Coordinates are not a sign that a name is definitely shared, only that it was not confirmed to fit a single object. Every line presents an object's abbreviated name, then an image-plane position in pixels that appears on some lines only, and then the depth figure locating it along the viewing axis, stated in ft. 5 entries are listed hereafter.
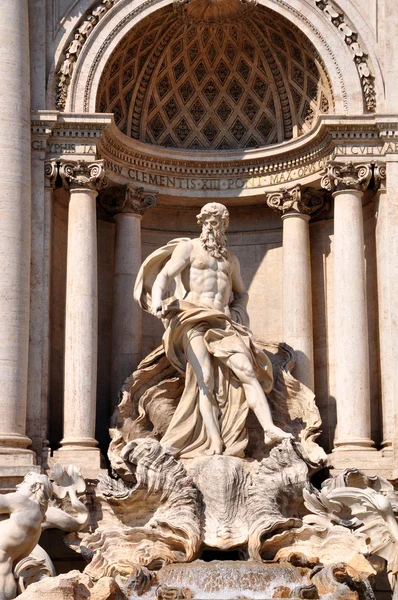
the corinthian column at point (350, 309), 71.26
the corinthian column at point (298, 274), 75.31
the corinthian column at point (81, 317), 69.67
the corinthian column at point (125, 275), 75.10
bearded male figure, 69.15
